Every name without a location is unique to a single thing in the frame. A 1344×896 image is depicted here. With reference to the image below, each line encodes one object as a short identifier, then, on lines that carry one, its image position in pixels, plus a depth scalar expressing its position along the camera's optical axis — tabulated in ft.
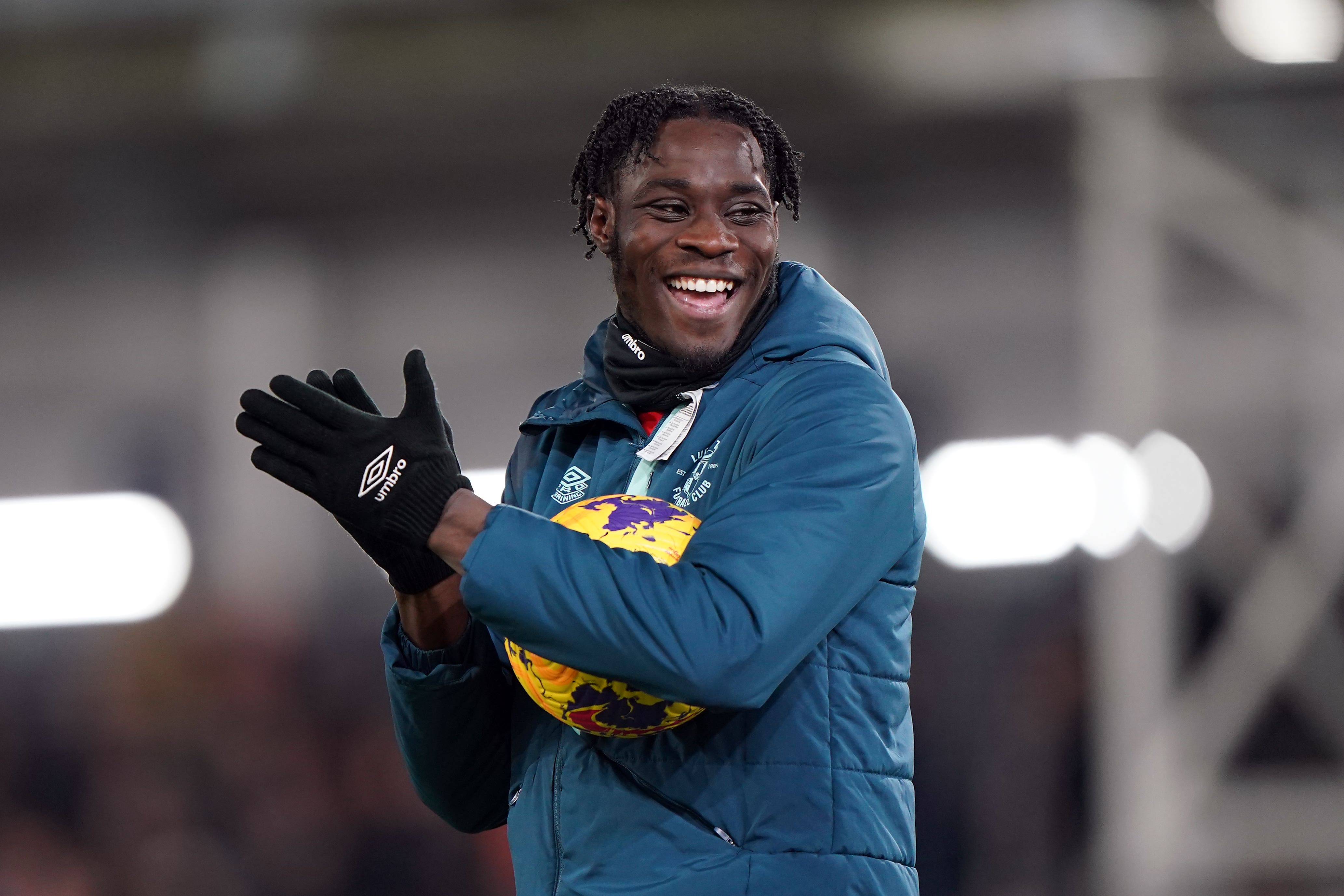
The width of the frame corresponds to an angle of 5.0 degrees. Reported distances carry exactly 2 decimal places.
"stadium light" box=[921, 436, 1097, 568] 95.08
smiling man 41.42
